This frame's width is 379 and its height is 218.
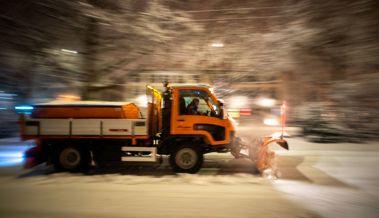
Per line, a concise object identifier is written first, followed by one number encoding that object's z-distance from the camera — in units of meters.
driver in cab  8.52
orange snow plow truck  8.46
